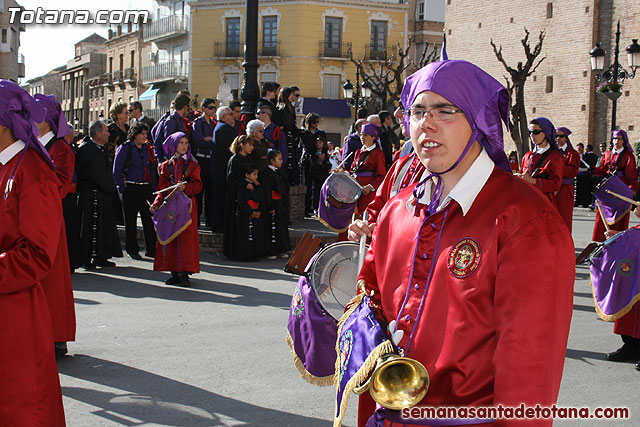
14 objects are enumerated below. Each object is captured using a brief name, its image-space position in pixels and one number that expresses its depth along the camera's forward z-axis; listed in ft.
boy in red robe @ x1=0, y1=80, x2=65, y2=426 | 11.80
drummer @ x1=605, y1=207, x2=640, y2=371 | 23.49
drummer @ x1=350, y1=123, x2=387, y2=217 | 38.88
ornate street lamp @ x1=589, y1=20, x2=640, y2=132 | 69.36
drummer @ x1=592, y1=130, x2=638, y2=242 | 48.14
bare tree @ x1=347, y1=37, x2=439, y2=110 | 168.04
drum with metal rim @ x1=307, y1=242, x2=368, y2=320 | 14.01
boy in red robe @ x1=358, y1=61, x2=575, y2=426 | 7.91
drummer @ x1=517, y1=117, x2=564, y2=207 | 37.63
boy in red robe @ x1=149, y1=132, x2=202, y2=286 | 33.22
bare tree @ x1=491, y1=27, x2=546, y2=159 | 110.63
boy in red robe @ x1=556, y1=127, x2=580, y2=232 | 43.37
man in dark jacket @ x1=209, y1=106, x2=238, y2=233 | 45.93
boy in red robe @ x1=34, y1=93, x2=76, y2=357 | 18.21
